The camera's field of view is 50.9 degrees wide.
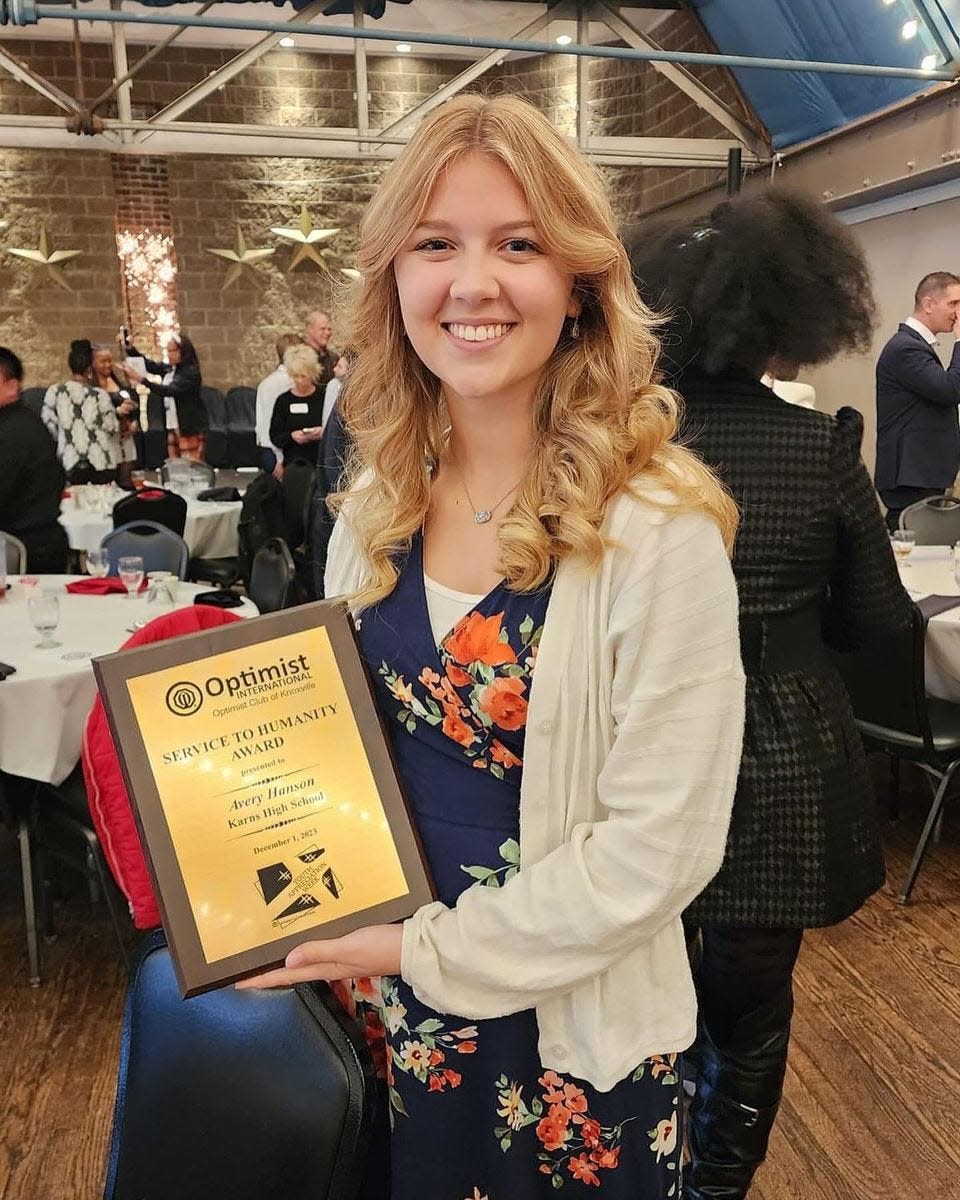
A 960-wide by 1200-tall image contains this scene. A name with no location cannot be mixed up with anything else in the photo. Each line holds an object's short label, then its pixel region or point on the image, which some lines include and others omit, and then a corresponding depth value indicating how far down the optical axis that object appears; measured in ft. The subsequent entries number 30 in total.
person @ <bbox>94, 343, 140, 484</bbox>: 29.71
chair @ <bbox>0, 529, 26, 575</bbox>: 14.33
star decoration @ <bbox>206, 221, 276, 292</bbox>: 36.94
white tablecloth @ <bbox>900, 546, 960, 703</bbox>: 9.95
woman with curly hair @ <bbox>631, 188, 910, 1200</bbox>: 5.66
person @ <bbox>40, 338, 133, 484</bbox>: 23.27
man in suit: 18.19
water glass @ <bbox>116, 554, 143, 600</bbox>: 11.51
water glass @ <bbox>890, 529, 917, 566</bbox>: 12.62
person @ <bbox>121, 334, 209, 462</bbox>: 33.91
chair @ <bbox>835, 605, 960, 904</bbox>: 9.64
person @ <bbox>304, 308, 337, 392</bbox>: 24.41
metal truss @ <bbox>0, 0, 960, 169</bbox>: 23.89
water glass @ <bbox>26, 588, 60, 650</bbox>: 9.73
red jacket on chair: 4.64
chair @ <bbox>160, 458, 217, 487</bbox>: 23.13
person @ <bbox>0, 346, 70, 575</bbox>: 14.88
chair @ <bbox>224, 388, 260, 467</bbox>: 37.55
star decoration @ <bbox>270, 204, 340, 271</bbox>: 37.22
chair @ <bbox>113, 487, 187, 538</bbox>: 16.53
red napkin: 12.07
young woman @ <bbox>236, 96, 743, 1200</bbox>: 3.11
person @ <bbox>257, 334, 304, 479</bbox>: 23.04
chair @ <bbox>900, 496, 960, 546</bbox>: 14.96
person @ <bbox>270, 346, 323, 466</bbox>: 21.94
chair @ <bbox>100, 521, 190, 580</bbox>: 13.73
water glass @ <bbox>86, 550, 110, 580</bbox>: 13.26
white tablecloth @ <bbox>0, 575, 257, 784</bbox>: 8.93
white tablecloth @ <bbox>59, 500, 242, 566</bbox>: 18.26
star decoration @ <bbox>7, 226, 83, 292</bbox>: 35.81
